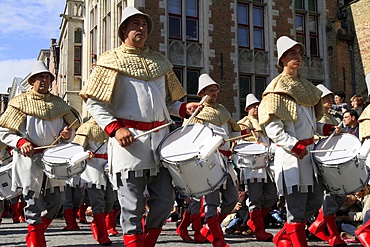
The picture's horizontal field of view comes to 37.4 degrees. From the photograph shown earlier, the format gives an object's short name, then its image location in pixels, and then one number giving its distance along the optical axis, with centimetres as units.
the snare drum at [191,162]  445
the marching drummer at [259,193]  838
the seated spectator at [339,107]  1049
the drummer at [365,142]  564
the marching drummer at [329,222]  696
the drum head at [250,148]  809
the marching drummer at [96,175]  813
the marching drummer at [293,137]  561
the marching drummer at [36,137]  665
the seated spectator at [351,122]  842
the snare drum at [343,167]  541
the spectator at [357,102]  966
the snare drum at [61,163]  652
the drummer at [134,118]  469
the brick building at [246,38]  1977
